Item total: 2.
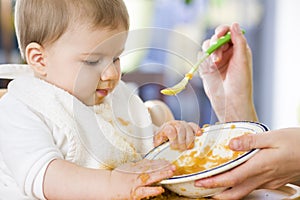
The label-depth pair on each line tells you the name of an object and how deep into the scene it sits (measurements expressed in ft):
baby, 4.33
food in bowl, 4.59
